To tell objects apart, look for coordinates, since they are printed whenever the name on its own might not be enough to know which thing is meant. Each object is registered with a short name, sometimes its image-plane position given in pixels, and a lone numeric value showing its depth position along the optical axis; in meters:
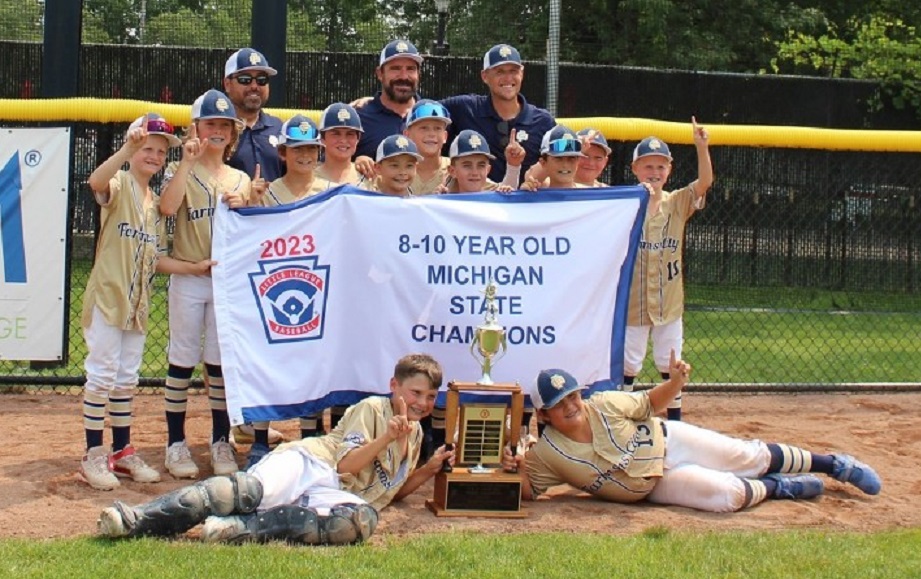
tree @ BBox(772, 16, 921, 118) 19.20
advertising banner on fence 8.62
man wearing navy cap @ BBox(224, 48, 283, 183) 7.12
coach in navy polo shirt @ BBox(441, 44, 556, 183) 7.55
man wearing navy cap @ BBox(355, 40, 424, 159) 7.50
